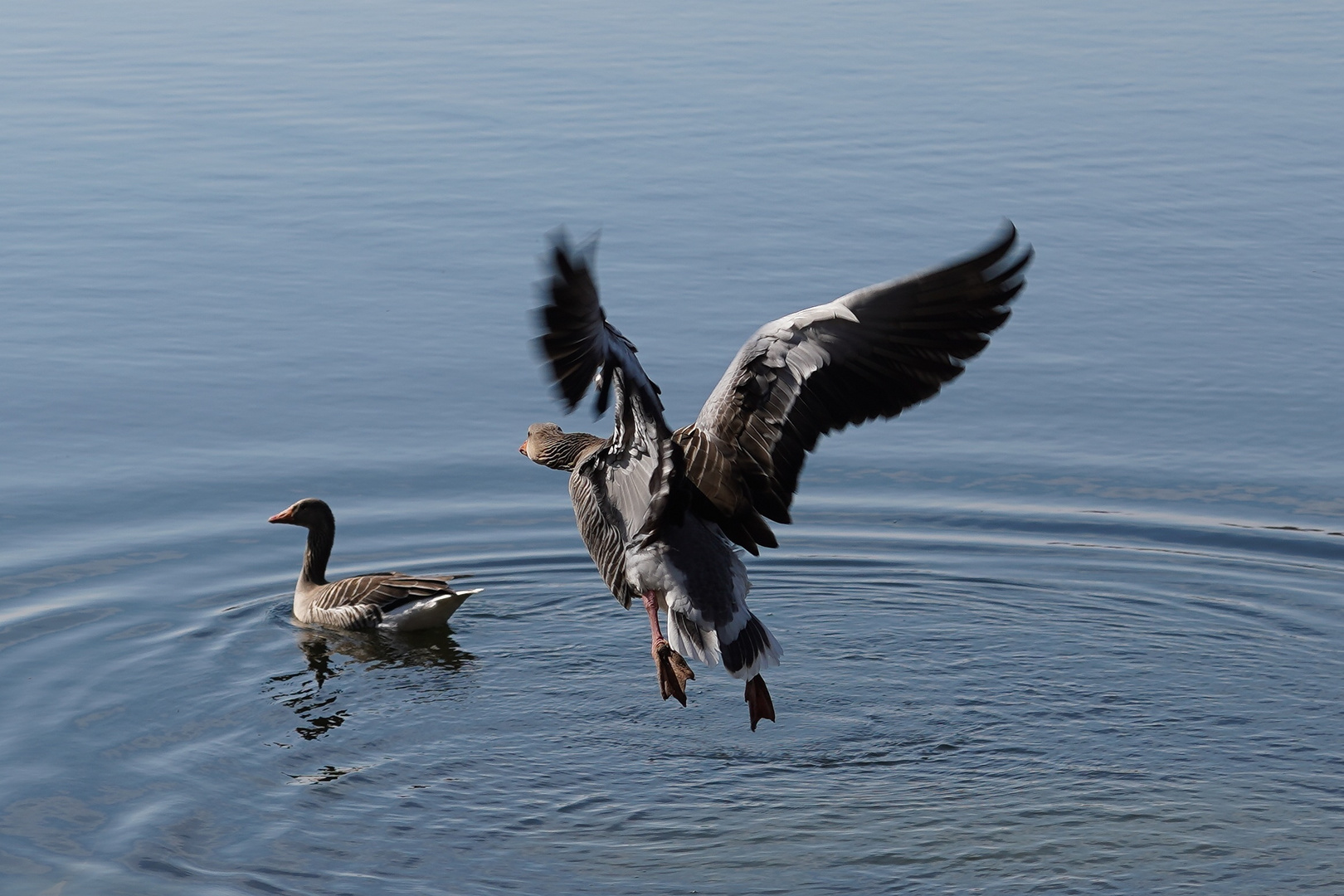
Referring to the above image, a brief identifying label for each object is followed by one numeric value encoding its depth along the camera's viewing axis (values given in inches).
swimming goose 888.9
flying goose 623.2
